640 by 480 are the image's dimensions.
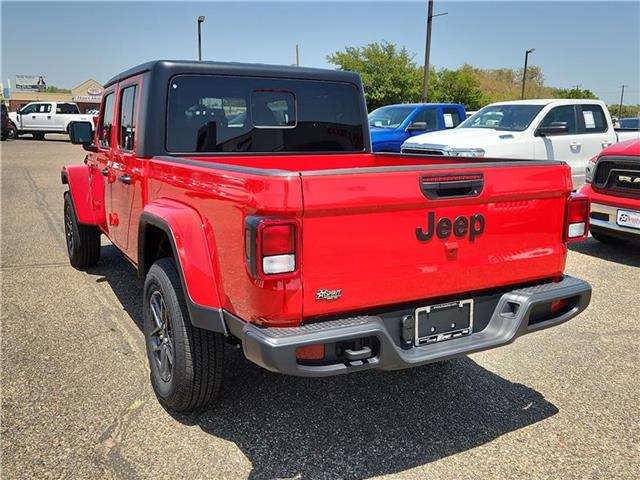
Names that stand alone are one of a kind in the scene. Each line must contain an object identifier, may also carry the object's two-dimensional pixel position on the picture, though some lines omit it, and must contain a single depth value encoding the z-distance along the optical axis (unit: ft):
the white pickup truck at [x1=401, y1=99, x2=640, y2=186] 28.55
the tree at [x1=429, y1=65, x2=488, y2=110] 116.98
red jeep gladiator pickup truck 7.43
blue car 40.42
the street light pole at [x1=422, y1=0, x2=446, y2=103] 75.66
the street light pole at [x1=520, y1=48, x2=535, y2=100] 161.99
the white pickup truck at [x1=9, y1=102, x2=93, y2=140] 89.61
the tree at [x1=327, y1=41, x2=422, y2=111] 107.45
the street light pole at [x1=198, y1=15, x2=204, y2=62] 99.81
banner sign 262.88
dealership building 202.08
